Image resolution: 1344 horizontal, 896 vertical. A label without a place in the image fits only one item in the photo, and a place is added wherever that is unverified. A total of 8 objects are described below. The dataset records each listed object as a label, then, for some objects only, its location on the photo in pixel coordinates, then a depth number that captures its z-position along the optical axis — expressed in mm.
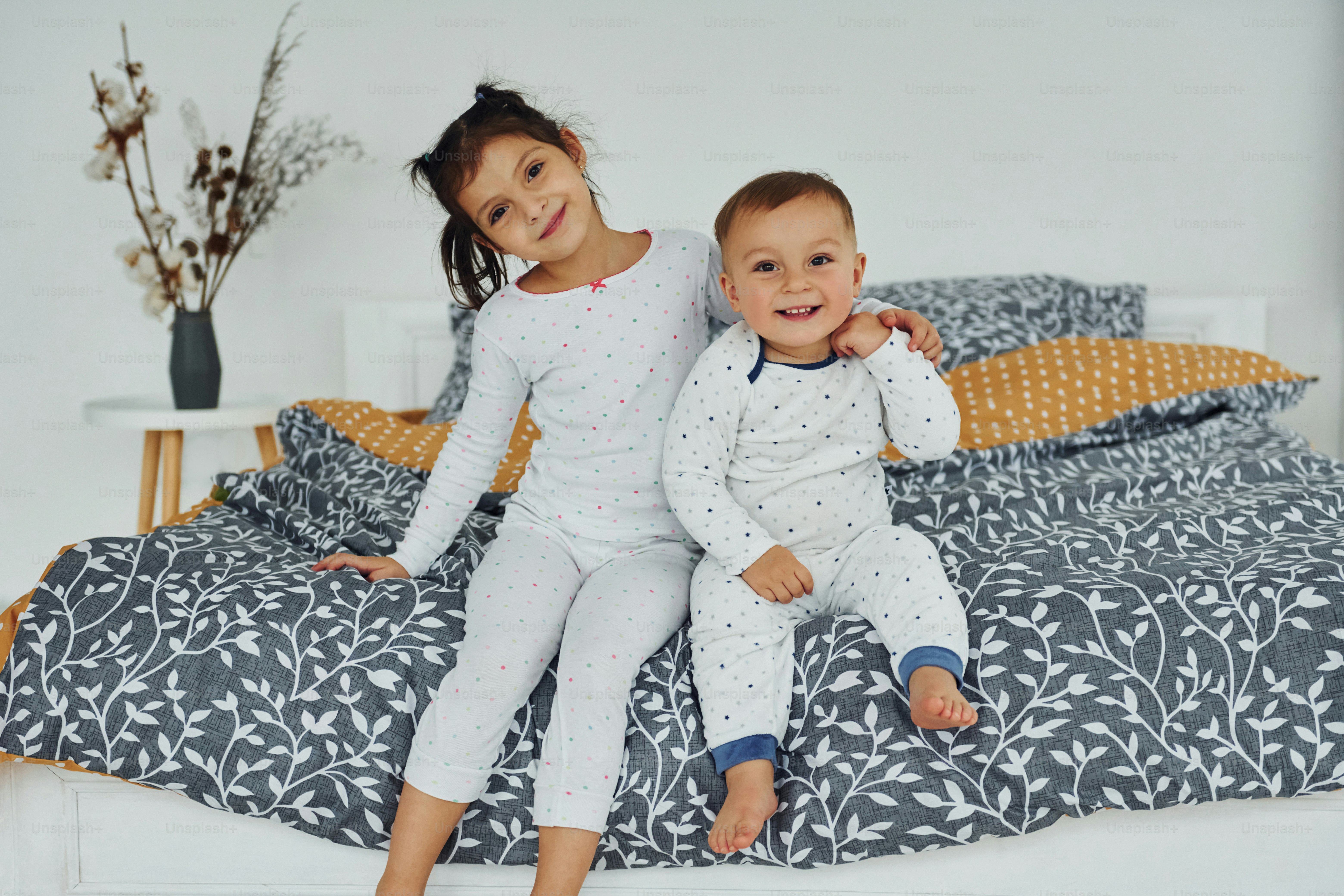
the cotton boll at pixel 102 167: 2006
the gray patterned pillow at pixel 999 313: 1786
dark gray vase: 2064
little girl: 990
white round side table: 1982
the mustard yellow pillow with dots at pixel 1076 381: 1582
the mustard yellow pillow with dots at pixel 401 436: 1523
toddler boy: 880
